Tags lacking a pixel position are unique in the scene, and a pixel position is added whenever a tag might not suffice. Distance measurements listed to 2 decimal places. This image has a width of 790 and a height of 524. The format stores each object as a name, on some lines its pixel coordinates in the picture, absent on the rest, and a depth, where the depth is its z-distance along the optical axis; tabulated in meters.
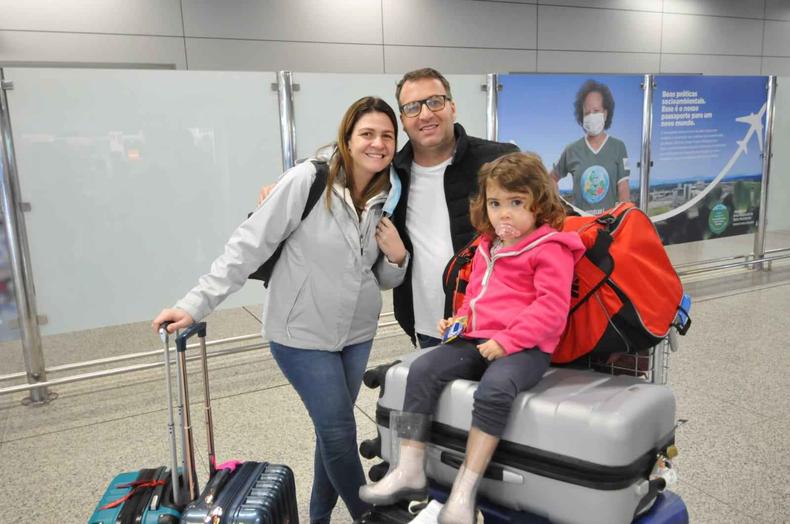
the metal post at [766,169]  6.07
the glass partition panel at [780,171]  6.24
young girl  1.35
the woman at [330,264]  1.83
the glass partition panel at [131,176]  3.55
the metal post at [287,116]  4.01
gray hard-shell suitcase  1.24
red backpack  1.45
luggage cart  1.59
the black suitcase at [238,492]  1.57
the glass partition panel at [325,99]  4.11
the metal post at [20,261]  3.46
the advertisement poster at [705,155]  5.59
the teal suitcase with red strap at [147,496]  1.57
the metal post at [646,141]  5.34
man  1.93
